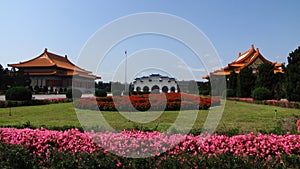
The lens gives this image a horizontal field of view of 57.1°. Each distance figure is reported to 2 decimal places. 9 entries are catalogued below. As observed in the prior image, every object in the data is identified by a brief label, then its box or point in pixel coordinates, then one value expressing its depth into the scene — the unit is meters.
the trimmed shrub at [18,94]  16.25
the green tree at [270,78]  19.17
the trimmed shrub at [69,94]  21.28
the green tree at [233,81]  26.22
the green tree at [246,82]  22.35
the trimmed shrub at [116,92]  18.76
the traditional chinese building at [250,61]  33.41
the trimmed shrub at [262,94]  18.42
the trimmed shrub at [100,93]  22.06
